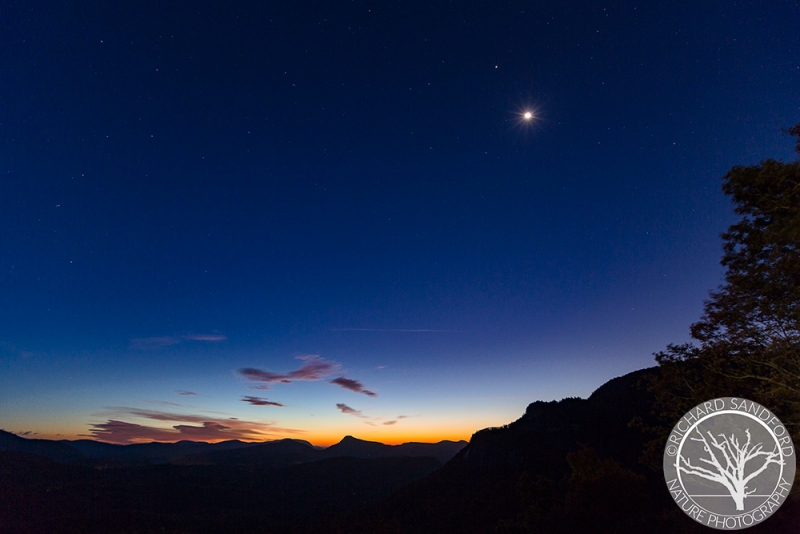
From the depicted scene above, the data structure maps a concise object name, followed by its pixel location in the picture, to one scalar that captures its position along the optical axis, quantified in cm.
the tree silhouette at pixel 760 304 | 951
